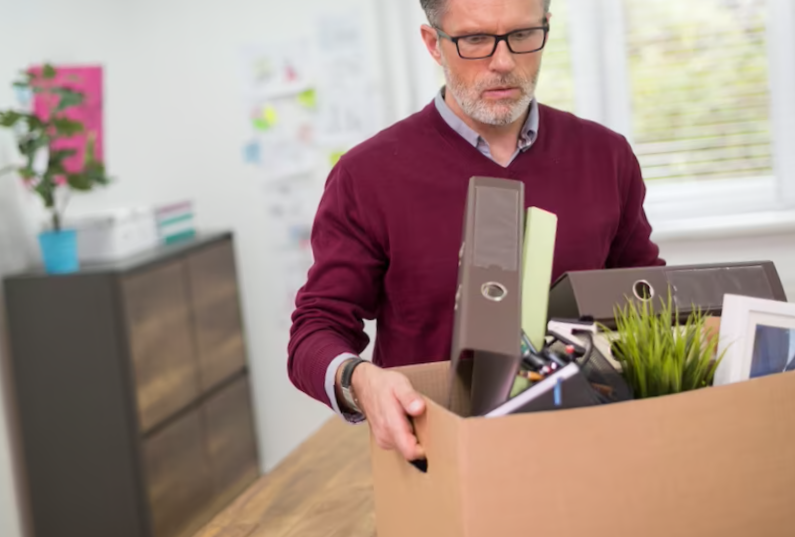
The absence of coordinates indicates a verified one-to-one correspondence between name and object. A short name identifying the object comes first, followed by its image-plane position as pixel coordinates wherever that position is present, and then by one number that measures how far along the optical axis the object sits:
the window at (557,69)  3.76
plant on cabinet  3.21
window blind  3.66
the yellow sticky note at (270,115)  4.01
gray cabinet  3.23
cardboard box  0.84
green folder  0.99
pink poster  3.69
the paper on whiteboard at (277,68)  3.97
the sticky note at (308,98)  3.97
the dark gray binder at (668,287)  1.17
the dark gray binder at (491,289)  0.84
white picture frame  0.98
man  1.54
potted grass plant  0.95
